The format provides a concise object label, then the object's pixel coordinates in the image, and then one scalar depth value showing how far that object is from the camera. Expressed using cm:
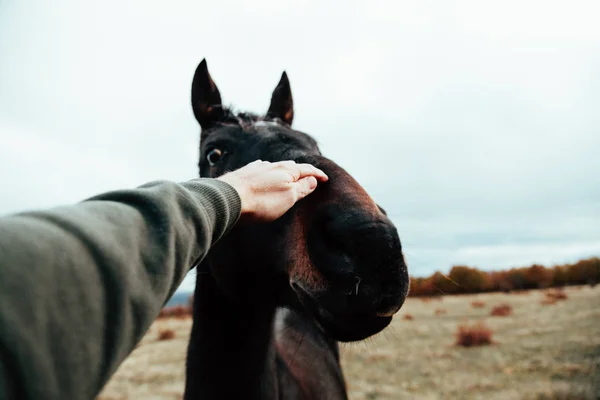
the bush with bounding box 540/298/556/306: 1694
